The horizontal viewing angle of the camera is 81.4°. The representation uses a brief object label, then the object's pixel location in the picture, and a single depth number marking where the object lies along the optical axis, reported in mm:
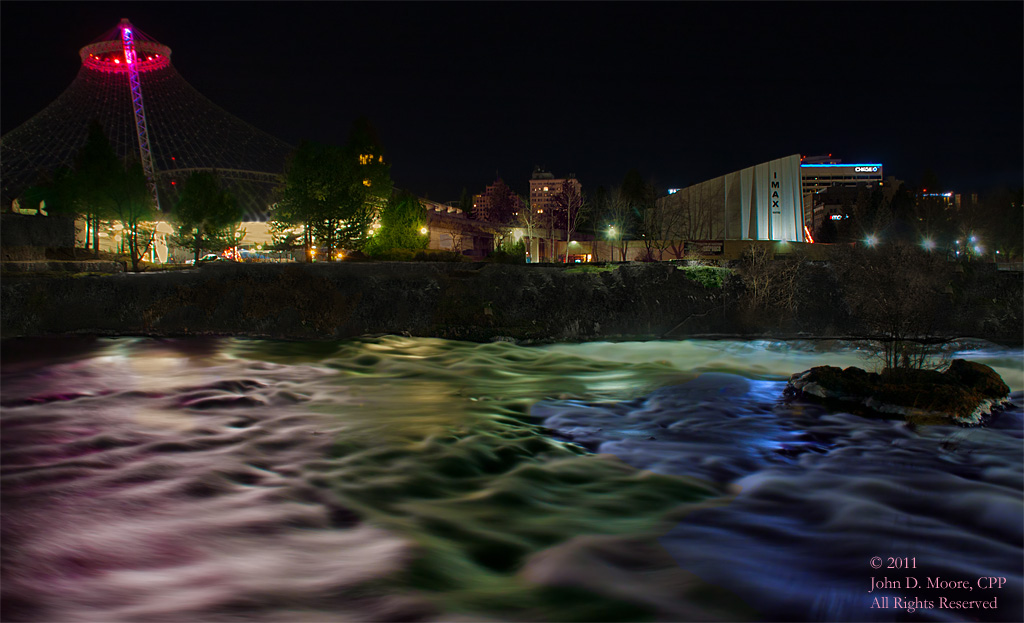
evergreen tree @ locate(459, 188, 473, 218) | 100112
